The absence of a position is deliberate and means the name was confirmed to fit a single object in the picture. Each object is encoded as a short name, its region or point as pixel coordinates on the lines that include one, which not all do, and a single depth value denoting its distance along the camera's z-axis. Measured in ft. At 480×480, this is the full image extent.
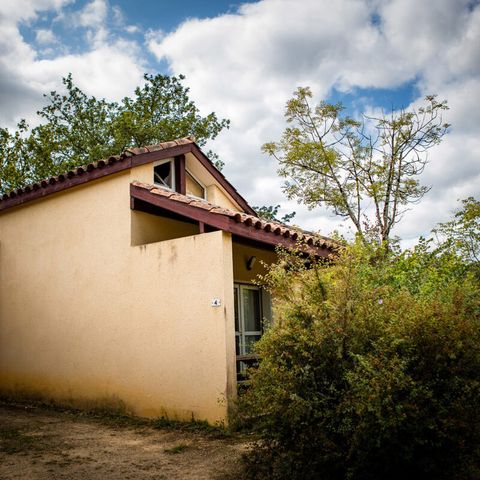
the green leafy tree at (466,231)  39.09
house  22.06
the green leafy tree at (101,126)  65.26
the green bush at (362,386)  11.80
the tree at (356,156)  59.88
